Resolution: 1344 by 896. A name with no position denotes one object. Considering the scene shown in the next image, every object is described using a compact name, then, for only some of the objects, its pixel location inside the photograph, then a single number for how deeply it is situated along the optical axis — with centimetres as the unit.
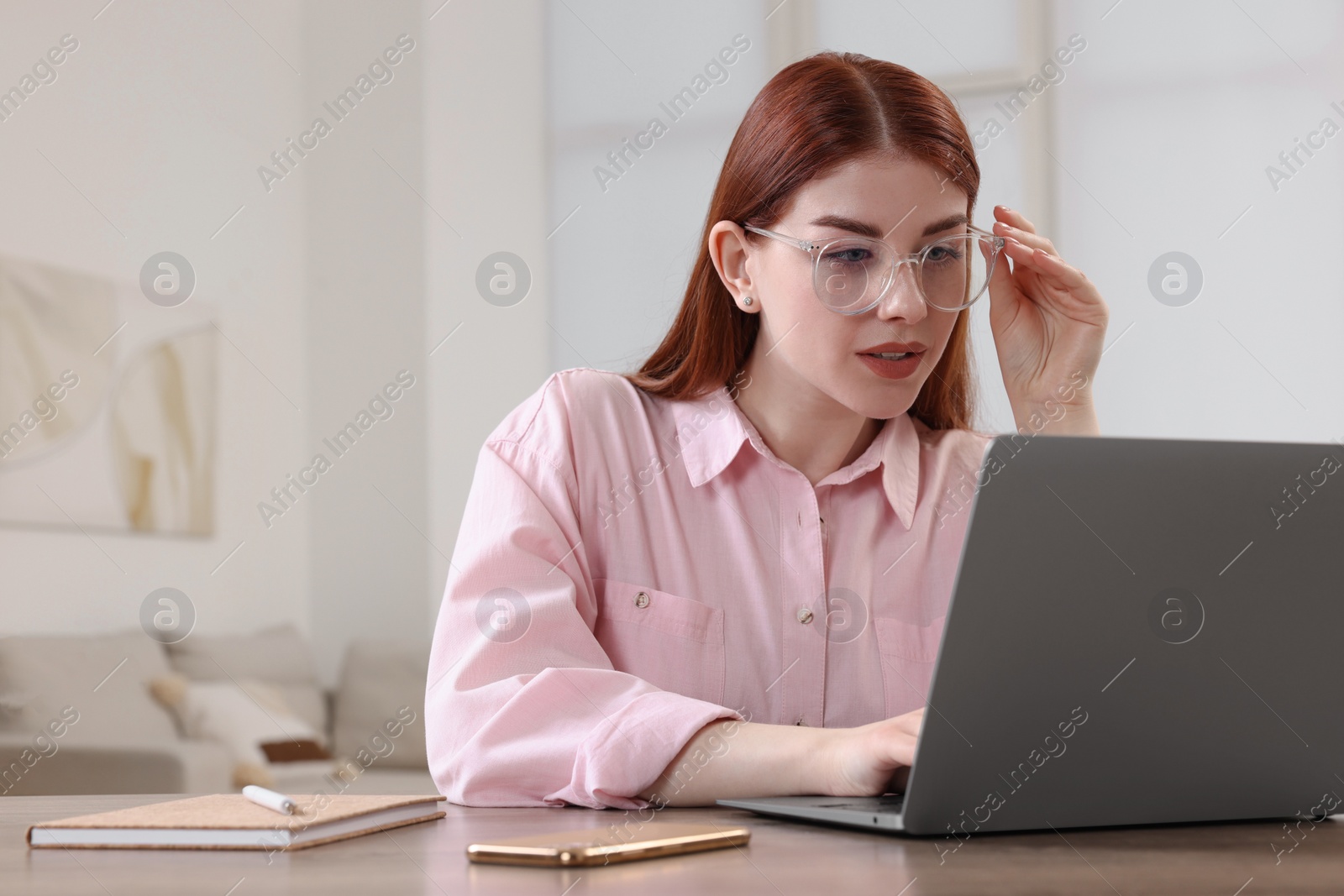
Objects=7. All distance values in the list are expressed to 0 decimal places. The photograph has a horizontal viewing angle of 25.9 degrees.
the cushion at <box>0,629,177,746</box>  452
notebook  211
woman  256
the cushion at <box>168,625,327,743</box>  501
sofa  454
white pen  214
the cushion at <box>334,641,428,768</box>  526
